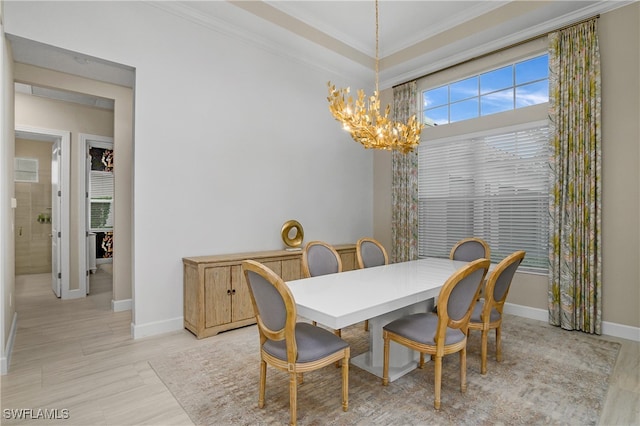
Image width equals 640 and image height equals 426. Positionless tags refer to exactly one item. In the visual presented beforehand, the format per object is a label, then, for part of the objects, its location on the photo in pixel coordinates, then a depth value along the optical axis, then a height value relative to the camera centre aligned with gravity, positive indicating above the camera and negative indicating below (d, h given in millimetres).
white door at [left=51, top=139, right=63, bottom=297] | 4695 -95
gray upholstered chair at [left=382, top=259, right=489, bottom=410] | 1942 -764
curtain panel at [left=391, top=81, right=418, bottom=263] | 4883 +301
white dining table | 1795 -524
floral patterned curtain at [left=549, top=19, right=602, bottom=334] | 3336 +329
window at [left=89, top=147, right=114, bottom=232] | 6008 +295
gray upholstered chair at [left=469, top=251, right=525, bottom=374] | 2320 -647
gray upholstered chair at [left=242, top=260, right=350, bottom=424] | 1734 -764
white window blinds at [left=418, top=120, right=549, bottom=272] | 3826 +260
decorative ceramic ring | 4199 -279
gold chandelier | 2635 +705
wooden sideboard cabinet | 3215 -826
